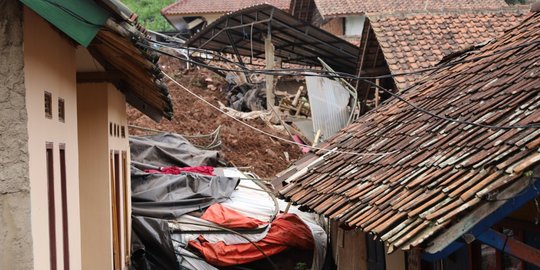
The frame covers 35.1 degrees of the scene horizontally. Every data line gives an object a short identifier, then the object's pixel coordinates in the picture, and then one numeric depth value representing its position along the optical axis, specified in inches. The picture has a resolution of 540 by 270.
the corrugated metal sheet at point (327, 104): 813.9
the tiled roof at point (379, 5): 1413.6
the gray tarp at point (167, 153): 729.0
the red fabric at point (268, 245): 581.3
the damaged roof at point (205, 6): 1839.3
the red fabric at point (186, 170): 683.4
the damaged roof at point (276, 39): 900.0
